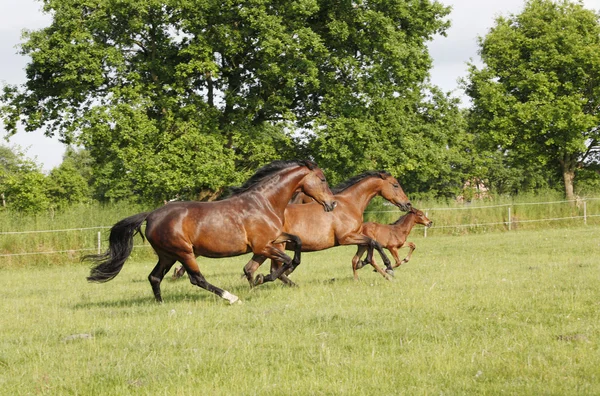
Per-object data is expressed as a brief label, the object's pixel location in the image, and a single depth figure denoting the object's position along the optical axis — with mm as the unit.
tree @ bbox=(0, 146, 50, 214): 51938
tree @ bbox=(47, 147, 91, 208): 68812
